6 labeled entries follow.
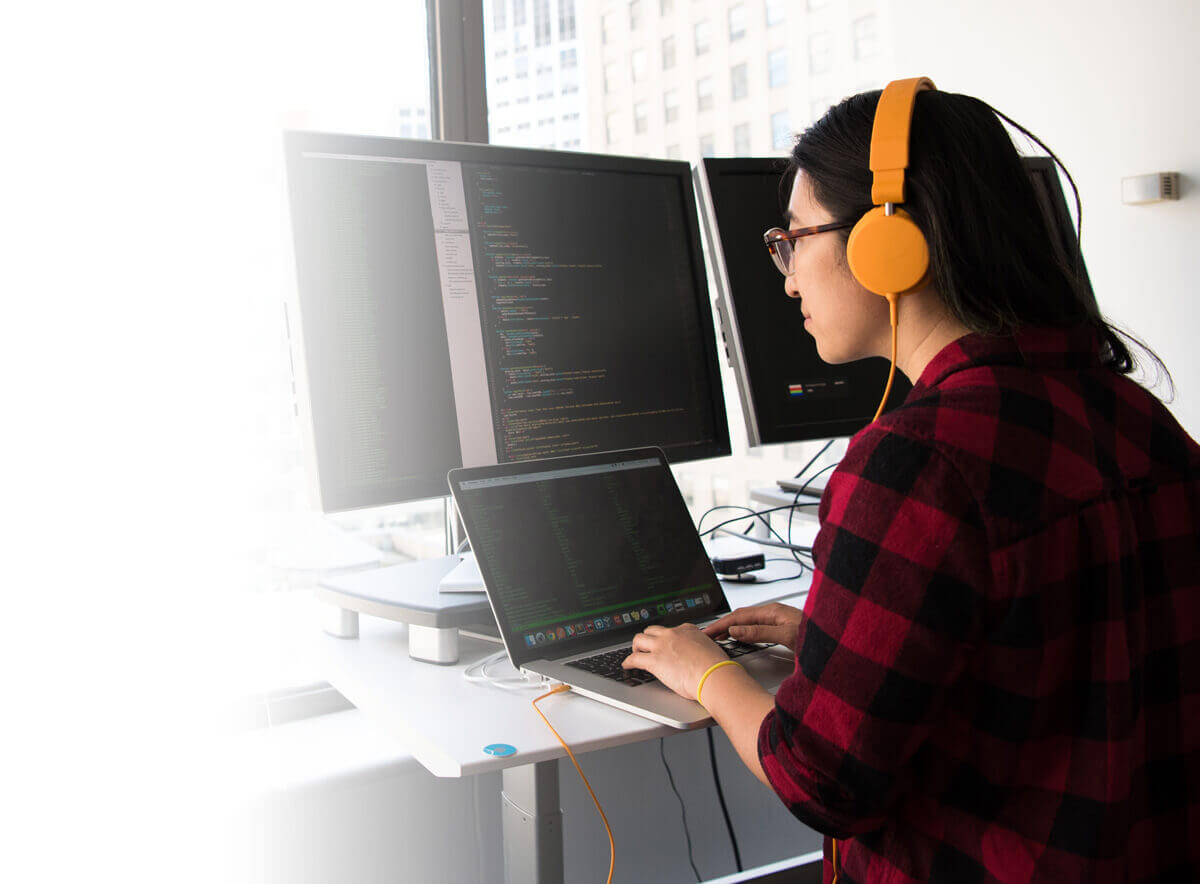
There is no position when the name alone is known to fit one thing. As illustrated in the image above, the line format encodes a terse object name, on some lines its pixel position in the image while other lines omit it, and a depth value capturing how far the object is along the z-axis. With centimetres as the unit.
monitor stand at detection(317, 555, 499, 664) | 109
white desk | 87
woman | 69
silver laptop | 101
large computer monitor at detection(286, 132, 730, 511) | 112
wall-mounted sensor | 210
